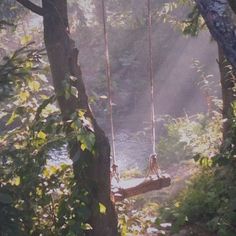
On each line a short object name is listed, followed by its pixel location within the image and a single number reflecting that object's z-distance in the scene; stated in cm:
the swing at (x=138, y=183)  798
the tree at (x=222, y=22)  396
